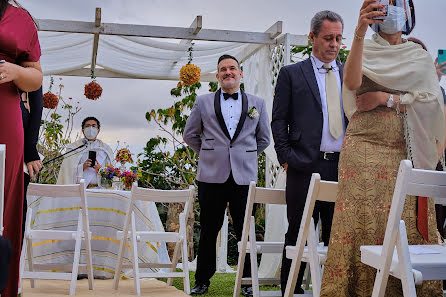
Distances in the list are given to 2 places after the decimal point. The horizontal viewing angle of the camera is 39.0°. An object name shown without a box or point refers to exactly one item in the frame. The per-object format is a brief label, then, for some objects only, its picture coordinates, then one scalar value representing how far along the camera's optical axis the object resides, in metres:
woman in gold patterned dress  2.65
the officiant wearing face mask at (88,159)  6.58
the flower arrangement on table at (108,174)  5.98
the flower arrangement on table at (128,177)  5.88
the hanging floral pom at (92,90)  8.45
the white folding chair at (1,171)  1.90
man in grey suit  5.08
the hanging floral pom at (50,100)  8.30
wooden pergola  7.25
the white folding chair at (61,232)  4.79
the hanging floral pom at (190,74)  7.70
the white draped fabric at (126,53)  8.69
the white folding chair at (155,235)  4.95
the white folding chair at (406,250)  1.97
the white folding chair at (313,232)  2.98
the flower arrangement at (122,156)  6.02
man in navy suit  3.75
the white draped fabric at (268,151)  6.53
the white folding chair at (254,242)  3.87
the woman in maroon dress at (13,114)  2.46
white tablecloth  5.85
